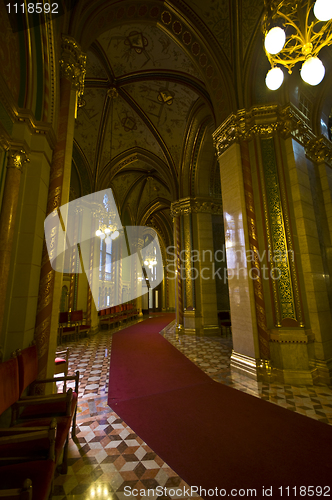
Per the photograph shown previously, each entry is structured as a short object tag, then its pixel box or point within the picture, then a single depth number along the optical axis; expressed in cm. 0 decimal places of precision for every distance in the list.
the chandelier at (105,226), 951
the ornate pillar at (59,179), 306
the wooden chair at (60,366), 374
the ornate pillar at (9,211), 270
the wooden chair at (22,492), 107
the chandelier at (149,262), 1908
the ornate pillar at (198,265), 866
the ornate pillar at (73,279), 913
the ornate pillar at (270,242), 423
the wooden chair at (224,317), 813
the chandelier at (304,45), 258
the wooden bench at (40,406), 206
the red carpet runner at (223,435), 190
